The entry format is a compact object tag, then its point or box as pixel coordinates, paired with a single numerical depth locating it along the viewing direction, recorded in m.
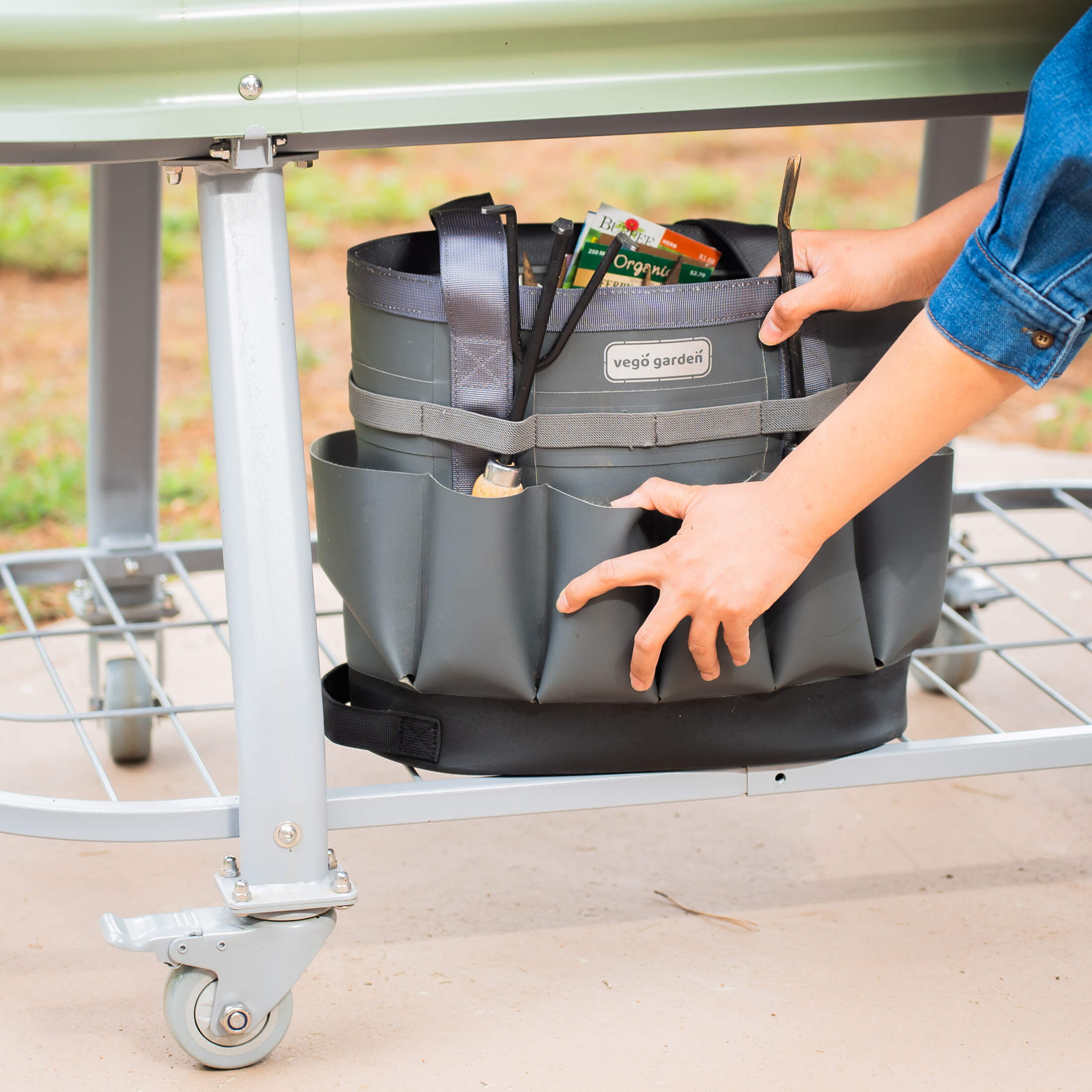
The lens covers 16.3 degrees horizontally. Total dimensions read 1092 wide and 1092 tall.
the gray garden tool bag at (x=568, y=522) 2.07
